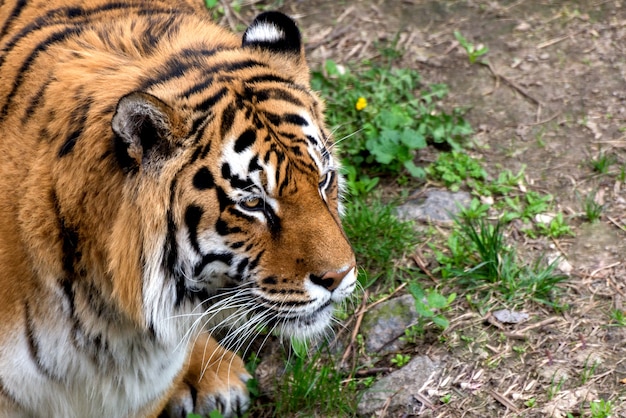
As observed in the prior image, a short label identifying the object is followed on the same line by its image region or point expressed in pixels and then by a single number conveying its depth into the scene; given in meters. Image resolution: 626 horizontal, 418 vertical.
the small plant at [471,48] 10.25
